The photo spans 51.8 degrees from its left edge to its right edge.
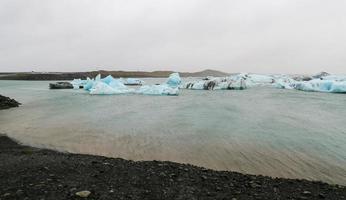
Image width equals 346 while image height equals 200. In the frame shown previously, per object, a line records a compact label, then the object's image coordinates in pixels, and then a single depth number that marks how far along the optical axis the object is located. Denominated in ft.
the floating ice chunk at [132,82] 198.78
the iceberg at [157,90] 111.14
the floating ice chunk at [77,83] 161.98
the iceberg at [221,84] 138.00
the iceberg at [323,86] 112.98
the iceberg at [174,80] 137.08
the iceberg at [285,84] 146.10
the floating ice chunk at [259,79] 163.21
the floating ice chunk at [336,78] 146.28
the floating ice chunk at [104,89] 116.06
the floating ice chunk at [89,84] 134.05
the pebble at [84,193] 16.07
